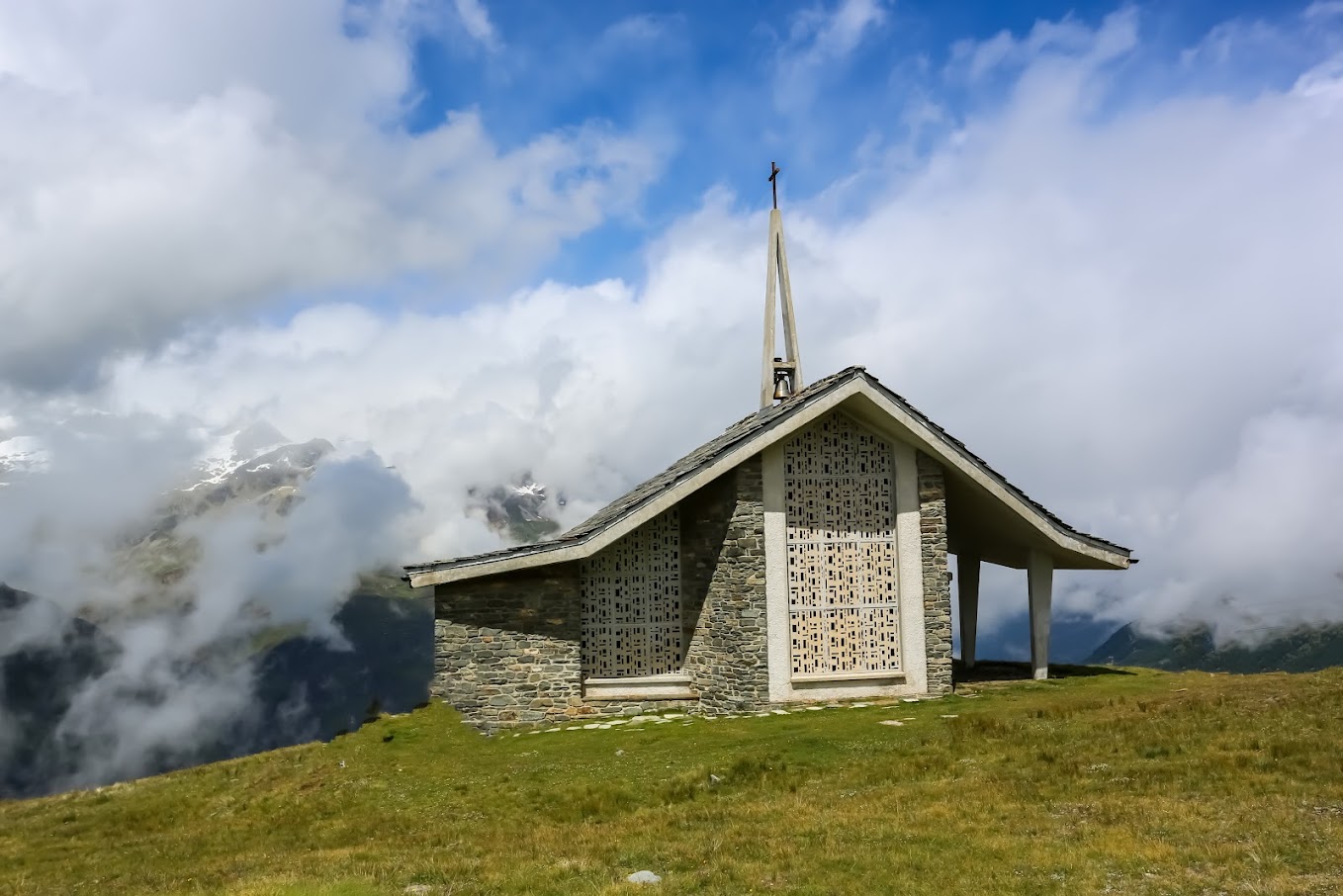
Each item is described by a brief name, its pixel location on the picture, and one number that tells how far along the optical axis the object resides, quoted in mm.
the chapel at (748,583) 22016
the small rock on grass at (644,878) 9930
